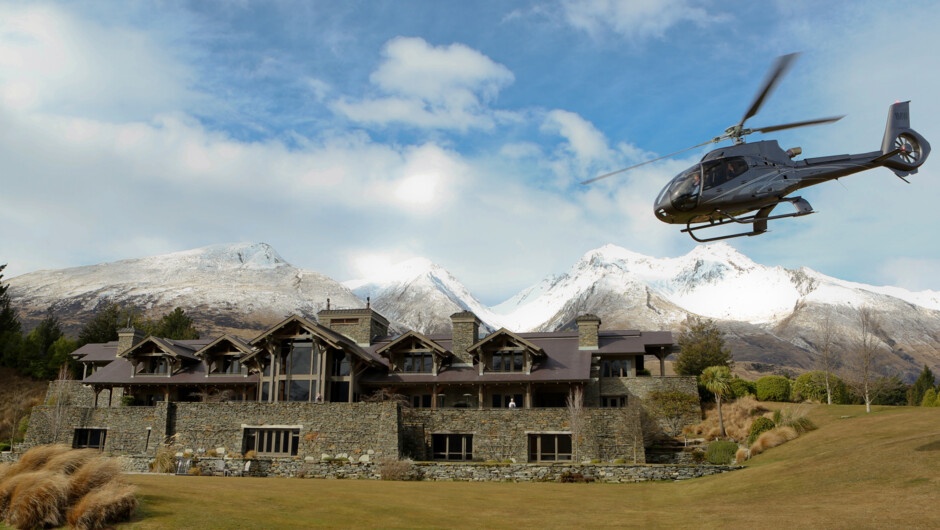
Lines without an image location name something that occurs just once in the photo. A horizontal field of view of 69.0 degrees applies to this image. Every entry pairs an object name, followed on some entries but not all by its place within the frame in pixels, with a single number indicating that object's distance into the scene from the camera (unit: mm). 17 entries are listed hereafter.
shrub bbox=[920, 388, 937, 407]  43409
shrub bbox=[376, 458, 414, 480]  30203
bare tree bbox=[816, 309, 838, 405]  43716
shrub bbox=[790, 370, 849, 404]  46094
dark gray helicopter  20641
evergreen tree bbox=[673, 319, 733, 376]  59344
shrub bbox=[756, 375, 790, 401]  45625
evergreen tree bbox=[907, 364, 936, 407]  58062
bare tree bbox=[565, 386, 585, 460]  33938
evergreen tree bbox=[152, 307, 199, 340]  75312
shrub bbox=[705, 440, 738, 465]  32094
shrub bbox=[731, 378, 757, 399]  45000
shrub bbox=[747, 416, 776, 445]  35309
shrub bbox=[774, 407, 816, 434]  34250
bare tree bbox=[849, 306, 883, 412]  38312
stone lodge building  34562
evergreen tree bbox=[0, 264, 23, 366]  65250
